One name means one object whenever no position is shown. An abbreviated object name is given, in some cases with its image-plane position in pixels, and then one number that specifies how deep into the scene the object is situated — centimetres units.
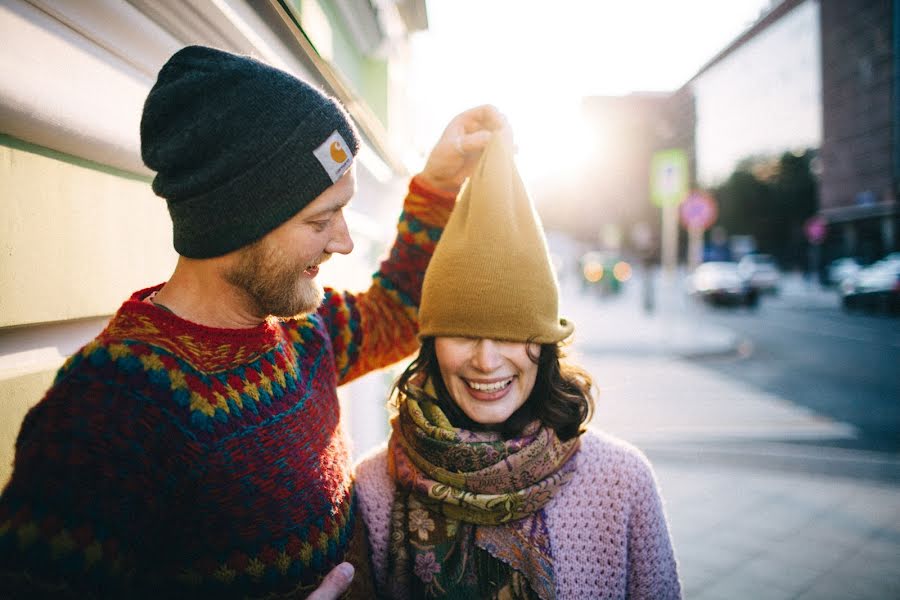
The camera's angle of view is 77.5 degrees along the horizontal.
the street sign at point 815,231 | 2839
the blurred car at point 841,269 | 2454
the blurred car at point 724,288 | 2053
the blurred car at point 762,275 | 2378
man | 92
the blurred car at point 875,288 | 1587
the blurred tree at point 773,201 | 4297
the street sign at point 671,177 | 1012
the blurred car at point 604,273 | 2641
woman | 156
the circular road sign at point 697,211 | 1138
